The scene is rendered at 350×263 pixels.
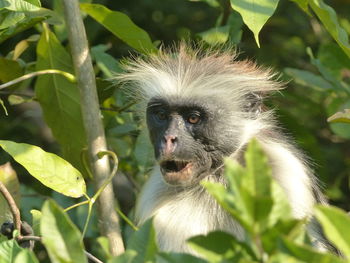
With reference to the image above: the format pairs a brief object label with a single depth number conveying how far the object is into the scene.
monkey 8.48
